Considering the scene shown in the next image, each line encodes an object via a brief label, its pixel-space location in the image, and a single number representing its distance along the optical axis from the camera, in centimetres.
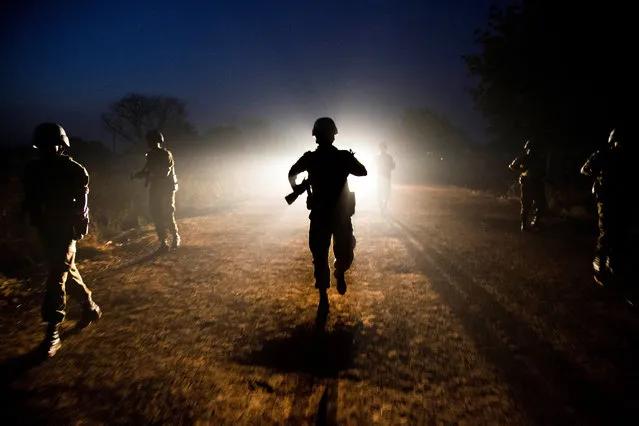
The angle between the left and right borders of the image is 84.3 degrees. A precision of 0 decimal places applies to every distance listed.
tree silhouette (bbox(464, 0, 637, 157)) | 1117
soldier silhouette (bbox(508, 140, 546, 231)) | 793
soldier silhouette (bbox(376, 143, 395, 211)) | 1115
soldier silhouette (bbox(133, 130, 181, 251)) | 666
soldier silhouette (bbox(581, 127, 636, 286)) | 456
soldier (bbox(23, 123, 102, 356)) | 328
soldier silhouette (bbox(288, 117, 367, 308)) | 376
